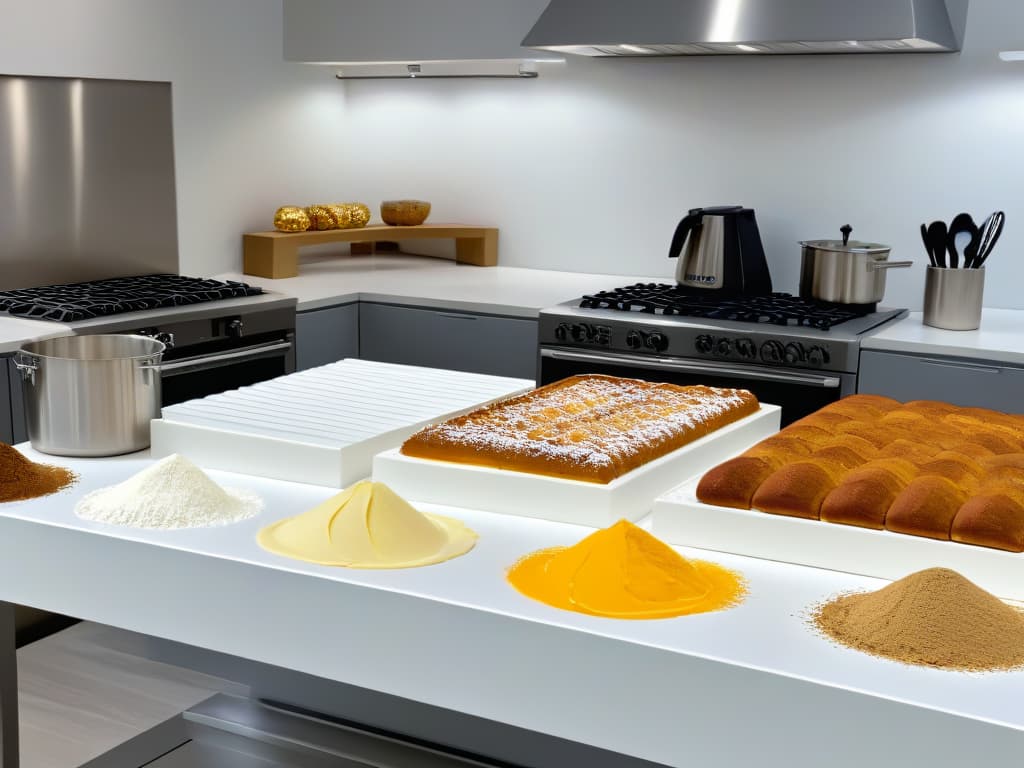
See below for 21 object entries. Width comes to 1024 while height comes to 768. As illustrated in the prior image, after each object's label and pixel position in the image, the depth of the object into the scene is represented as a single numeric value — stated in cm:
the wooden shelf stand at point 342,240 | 434
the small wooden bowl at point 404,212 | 462
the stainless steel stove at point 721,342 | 326
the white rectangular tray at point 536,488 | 158
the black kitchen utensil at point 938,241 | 347
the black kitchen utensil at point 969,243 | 343
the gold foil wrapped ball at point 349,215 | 452
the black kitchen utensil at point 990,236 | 342
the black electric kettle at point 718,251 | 374
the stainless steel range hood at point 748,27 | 331
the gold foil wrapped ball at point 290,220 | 442
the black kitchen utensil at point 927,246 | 350
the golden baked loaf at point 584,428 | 163
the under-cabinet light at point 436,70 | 454
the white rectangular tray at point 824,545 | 137
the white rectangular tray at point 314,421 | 175
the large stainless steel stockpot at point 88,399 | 179
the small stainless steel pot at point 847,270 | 357
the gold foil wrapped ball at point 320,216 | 448
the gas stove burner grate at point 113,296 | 321
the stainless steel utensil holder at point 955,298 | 338
